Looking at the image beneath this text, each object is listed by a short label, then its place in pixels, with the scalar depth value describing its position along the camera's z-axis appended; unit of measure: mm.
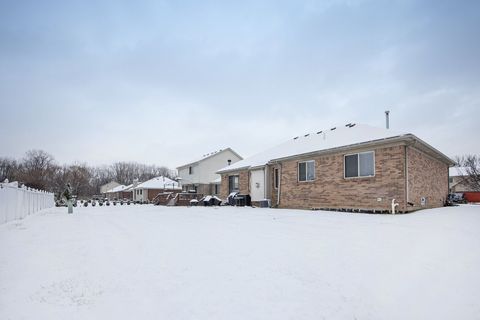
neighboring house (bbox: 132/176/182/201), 43669
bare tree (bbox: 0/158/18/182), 58444
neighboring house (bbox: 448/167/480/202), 44344
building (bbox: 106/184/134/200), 55706
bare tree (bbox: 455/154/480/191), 35788
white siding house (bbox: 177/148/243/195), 35156
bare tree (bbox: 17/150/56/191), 50094
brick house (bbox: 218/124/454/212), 10992
